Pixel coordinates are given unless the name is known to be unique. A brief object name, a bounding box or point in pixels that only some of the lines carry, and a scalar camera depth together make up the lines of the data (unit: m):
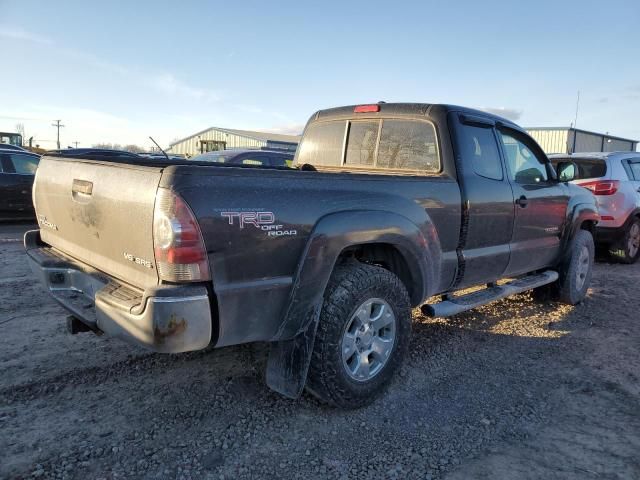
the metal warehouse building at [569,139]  27.58
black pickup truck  2.40
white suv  7.86
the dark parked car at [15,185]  10.25
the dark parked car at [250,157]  10.55
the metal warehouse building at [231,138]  41.88
